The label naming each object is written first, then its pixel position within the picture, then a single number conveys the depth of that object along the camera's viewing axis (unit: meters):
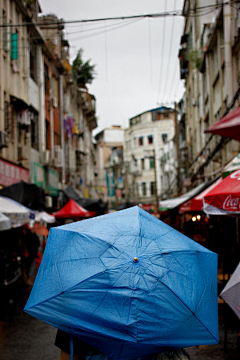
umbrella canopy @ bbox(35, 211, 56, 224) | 14.76
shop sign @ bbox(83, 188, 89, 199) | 45.96
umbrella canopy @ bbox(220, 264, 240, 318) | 4.16
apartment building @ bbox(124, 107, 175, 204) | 70.75
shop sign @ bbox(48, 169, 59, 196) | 27.55
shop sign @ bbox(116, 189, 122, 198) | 71.50
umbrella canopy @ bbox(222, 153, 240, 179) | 9.04
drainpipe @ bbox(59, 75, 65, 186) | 32.42
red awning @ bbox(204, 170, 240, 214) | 6.85
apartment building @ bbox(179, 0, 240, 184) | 16.70
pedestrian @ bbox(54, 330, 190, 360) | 3.17
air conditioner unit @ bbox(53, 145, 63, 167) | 28.98
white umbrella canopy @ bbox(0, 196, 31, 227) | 10.36
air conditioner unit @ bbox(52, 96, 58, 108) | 29.34
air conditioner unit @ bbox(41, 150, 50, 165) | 25.73
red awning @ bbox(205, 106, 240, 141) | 7.90
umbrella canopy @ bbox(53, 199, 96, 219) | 19.28
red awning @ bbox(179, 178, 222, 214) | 11.55
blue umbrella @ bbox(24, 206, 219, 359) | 2.88
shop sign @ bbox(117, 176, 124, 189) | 76.31
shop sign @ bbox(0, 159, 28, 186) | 17.78
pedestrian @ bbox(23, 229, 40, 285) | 14.20
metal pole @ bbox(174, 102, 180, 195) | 32.80
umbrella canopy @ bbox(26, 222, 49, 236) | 15.88
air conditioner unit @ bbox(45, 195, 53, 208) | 25.84
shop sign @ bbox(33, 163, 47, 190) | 24.02
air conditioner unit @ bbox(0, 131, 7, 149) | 16.69
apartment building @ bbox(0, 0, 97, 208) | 19.05
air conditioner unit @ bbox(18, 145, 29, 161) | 20.95
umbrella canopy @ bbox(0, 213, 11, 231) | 8.83
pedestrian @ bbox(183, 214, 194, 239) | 17.00
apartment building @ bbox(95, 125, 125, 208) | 76.40
